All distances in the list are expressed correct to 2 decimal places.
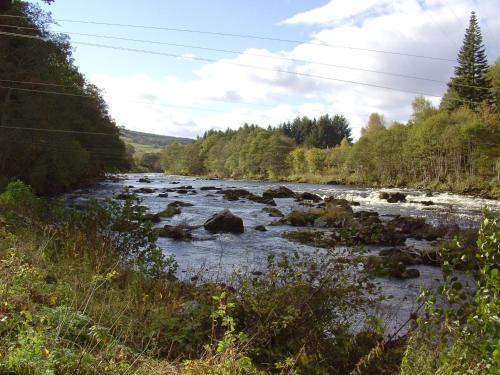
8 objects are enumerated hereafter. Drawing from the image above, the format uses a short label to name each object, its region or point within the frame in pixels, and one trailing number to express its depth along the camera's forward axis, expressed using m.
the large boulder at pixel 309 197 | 40.08
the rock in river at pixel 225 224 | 20.56
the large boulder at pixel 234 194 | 40.44
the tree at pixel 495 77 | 58.53
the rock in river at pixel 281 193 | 44.93
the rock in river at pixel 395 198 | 38.88
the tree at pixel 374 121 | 122.25
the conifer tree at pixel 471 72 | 62.51
